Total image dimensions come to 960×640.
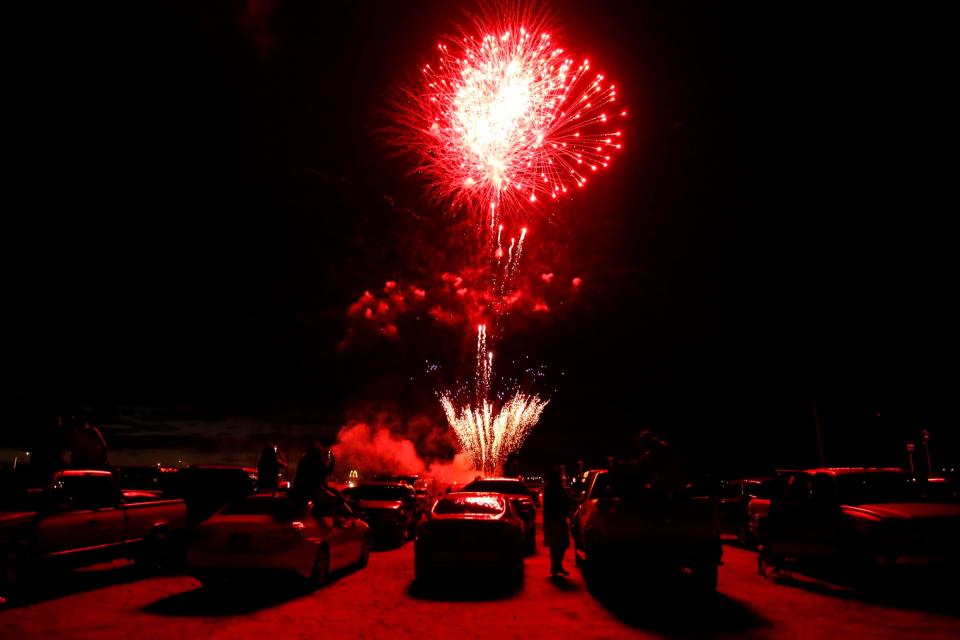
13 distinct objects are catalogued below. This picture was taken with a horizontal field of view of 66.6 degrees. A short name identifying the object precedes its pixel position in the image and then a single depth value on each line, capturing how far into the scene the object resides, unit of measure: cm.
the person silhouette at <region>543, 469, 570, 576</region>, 1234
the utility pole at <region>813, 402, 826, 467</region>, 2405
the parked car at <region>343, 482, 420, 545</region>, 1773
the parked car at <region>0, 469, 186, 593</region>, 911
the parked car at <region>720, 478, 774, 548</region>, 1552
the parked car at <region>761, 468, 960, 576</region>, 894
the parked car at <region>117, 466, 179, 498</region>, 1959
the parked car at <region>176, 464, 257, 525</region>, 1454
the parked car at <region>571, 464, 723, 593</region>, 977
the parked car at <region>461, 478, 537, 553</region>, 1716
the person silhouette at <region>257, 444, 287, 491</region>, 1791
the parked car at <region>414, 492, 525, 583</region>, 1080
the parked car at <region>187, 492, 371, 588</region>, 949
